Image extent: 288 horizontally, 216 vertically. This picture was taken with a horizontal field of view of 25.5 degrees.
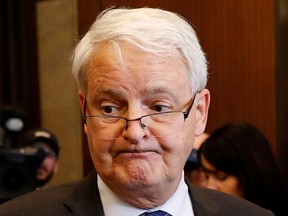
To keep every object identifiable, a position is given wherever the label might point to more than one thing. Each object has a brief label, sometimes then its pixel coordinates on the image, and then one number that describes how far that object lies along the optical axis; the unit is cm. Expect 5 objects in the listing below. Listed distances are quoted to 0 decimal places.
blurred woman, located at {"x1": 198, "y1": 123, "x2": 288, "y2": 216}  264
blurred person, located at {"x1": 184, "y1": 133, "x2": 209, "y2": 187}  305
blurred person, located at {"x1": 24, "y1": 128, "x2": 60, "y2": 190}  303
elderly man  151
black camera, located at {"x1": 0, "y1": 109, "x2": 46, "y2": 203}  224
